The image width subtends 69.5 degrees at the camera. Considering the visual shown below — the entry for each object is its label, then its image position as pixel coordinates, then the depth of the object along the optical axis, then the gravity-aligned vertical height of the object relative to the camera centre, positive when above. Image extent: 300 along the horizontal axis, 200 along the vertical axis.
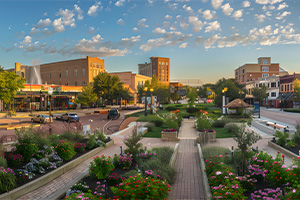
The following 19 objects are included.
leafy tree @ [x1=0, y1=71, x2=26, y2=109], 32.76 +2.11
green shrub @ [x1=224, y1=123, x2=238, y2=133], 18.72 -2.56
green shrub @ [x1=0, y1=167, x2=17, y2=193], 6.45 -2.53
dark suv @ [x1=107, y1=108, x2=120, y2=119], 33.24 -2.48
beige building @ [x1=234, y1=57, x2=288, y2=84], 88.44 +11.60
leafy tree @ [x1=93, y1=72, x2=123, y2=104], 53.09 +2.94
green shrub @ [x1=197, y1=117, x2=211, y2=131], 17.44 -2.15
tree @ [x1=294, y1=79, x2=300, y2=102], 49.27 +1.81
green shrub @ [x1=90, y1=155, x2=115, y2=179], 7.53 -2.49
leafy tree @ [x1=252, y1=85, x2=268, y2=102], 60.90 +1.46
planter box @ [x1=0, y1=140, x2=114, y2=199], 6.43 -2.88
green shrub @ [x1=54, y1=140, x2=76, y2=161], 9.76 -2.39
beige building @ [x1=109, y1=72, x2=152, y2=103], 93.19 +8.63
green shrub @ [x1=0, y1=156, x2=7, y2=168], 7.47 -2.24
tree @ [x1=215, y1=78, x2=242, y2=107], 43.53 +1.13
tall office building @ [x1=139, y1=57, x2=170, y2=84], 150.00 +21.13
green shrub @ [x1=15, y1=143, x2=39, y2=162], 9.05 -2.19
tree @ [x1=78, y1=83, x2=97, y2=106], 48.16 +0.44
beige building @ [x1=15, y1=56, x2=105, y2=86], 70.47 +9.49
